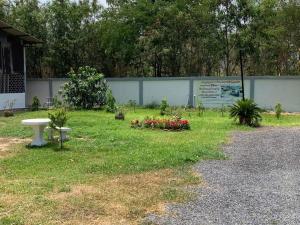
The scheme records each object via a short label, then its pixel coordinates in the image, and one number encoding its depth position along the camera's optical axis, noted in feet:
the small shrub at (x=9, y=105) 45.75
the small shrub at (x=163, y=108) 40.02
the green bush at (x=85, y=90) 46.54
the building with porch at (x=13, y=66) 46.76
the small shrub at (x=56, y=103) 46.93
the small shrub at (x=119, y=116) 35.41
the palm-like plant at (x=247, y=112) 31.53
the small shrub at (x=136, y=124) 30.61
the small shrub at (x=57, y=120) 23.26
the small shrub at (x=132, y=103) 50.04
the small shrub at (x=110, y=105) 42.79
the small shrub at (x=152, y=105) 49.38
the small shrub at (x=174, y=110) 39.84
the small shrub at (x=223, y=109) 41.55
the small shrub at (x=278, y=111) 37.76
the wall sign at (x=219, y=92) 46.60
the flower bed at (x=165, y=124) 29.32
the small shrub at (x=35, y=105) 46.94
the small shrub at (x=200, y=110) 40.77
